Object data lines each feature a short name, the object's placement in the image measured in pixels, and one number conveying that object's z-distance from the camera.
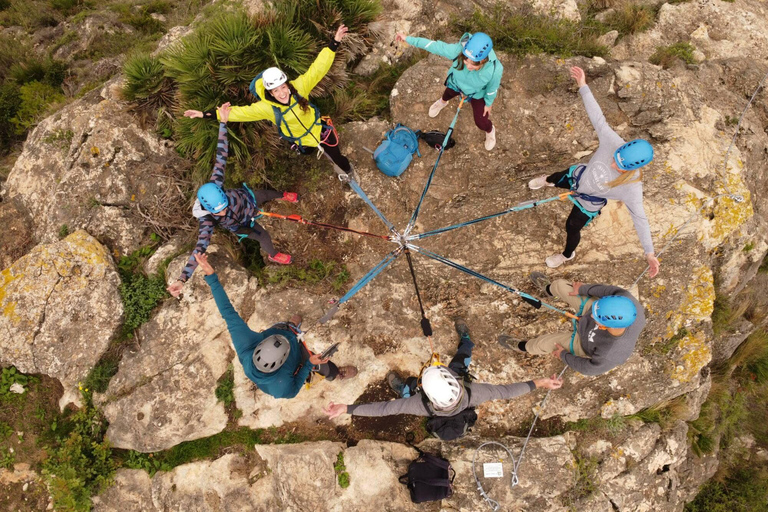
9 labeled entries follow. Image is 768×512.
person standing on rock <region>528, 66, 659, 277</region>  4.01
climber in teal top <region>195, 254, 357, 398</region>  4.34
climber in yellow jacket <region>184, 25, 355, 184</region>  4.75
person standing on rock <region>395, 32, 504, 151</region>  4.38
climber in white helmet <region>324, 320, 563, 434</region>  4.28
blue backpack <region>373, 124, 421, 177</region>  5.92
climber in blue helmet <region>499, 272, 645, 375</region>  3.99
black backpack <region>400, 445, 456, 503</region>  5.02
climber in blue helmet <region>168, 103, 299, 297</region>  4.81
